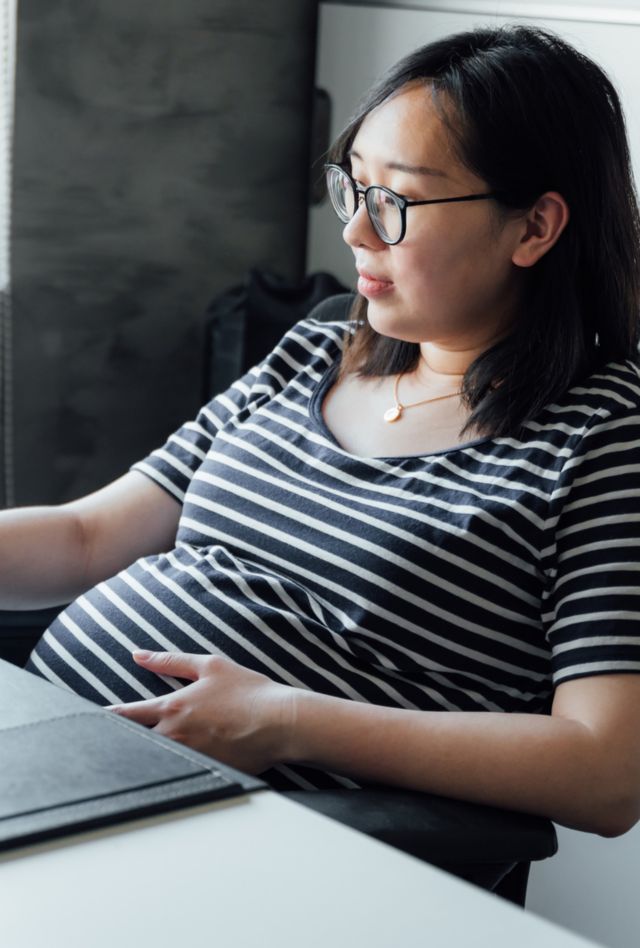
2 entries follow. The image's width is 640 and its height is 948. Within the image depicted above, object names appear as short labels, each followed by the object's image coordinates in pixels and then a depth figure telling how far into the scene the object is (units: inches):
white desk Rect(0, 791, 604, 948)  26.0
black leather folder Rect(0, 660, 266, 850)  30.1
